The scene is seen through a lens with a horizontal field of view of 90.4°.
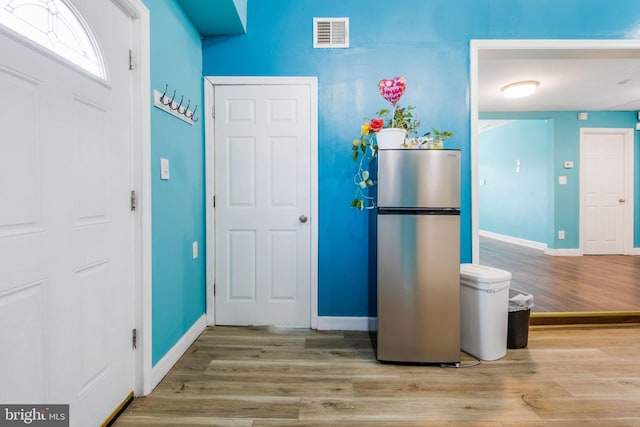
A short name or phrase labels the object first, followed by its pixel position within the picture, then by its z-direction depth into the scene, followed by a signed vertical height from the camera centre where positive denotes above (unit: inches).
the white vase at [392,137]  83.7 +18.0
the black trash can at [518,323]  89.7 -33.5
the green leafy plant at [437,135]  85.2 +19.5
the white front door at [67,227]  41.0 -3.2
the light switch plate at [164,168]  76.0 +9.0
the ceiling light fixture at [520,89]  165.9 +61.7
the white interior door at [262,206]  103.9 -0.2
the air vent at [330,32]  101.8 +55.5
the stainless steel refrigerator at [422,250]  79.4 -11.3
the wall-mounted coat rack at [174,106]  74.1 +25.8
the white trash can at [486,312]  83.0 -28.4
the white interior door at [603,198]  221.9 +4.7
